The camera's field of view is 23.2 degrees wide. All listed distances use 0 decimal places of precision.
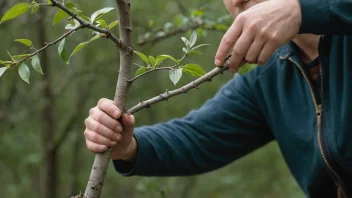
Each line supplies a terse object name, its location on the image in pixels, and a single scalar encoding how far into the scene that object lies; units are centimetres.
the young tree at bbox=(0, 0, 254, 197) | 122
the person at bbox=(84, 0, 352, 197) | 128
